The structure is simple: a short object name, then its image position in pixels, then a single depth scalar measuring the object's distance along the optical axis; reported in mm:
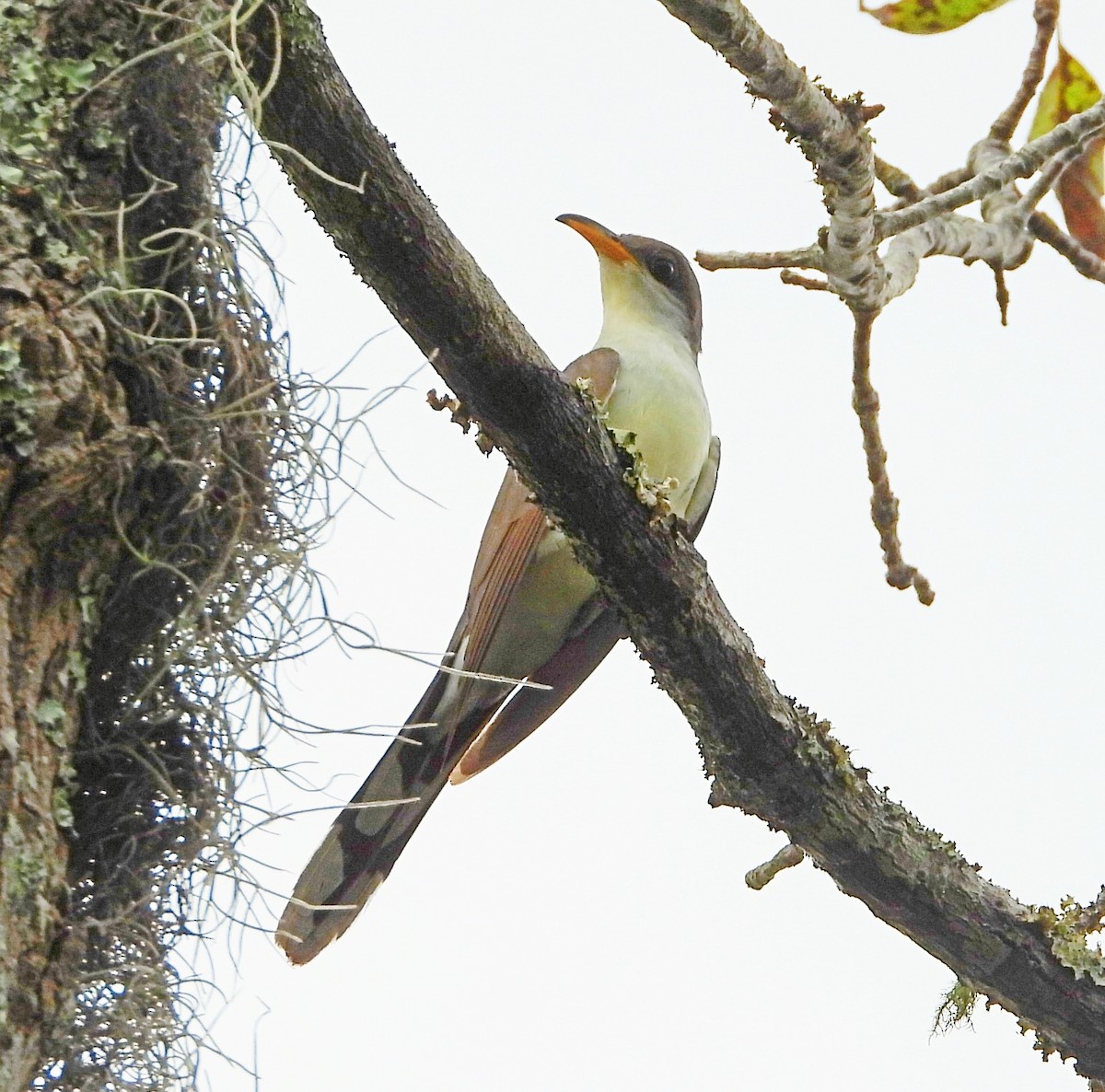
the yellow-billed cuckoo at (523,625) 7852
